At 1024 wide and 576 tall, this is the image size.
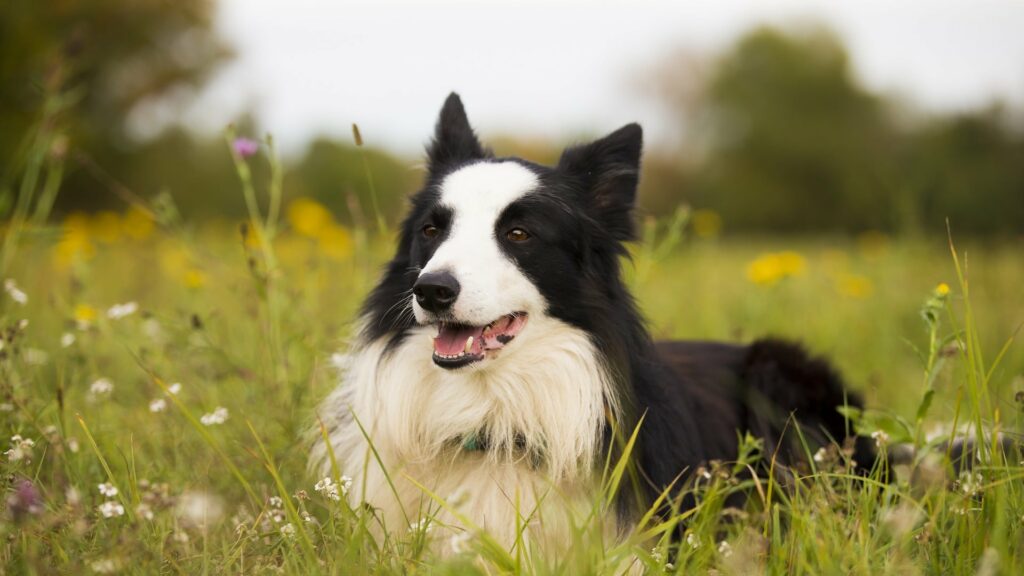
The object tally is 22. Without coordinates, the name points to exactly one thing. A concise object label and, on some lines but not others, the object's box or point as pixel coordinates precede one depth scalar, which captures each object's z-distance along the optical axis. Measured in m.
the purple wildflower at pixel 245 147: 3.27
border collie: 2.75
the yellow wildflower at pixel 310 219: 4.64
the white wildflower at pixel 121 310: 3.37
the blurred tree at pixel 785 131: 28.80
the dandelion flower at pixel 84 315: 3.61
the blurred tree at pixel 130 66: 15.09
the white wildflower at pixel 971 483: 2.21
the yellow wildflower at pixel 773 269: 4.82
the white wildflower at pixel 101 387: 2.92
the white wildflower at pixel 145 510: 1.87
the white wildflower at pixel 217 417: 2.65
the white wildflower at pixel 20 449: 2.30
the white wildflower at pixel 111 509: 1.96
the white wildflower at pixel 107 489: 2.11
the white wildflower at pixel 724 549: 2.34
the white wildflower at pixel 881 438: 2.57
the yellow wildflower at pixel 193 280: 4.08
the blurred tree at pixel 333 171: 13.16
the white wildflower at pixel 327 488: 2.30
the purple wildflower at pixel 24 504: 1.70
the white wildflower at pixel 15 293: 2.99
